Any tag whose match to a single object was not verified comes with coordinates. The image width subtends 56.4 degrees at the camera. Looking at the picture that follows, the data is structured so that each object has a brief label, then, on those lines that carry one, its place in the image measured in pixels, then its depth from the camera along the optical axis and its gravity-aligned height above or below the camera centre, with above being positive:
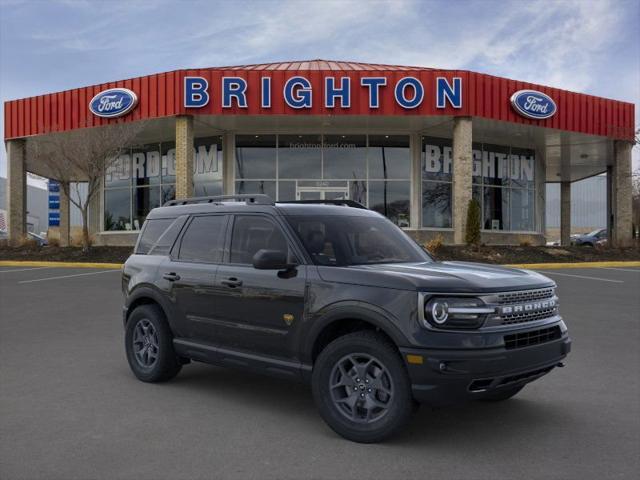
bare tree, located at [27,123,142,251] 22.39 +3.47
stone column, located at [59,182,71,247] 34.41 +1.50
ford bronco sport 3.99 -0.55
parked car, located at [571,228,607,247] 40.03 +0.05
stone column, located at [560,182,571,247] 39.38 +1.79
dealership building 21.73 +4.43
